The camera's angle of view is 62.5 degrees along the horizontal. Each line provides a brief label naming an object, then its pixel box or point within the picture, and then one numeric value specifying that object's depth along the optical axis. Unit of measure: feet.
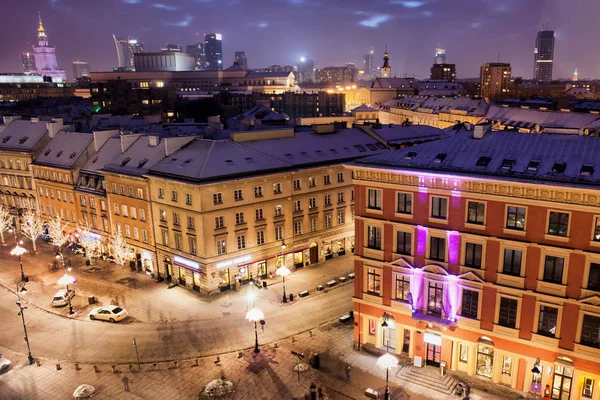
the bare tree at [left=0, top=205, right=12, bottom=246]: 272.92
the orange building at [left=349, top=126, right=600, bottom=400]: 119.44
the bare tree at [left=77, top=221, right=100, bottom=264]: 242.99
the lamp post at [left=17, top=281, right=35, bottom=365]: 154.71
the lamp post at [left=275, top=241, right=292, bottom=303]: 188.22
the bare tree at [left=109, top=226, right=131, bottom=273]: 225.97
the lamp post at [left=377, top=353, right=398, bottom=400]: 124.77
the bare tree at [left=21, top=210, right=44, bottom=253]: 260.21
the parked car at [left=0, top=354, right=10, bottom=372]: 150.82
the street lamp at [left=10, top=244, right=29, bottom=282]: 208.13
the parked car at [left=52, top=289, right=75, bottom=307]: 193.98
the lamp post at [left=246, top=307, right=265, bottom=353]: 148.97
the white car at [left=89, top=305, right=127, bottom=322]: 180.34
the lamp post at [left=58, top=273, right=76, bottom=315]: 188.34
